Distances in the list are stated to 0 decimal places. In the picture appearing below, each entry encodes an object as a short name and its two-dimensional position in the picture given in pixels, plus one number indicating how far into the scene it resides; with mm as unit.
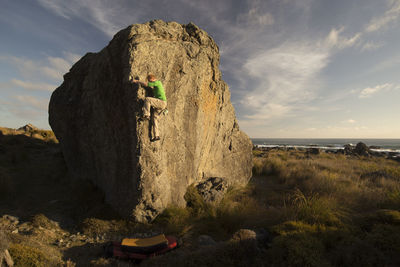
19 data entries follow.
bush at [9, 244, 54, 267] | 2994
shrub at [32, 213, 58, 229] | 4620
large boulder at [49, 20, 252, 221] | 4965
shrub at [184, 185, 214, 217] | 5805
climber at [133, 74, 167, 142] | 4856
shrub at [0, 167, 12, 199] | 6078
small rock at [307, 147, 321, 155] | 26130
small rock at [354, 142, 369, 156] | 26545
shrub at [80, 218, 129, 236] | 4594
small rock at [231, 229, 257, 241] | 3749
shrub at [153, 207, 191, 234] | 4779
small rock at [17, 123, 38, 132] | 19803
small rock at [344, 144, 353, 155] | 29294
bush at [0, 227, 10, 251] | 2752
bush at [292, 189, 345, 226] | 4641
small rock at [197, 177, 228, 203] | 6735
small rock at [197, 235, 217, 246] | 4110
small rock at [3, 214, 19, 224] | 4666
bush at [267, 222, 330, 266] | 3148
